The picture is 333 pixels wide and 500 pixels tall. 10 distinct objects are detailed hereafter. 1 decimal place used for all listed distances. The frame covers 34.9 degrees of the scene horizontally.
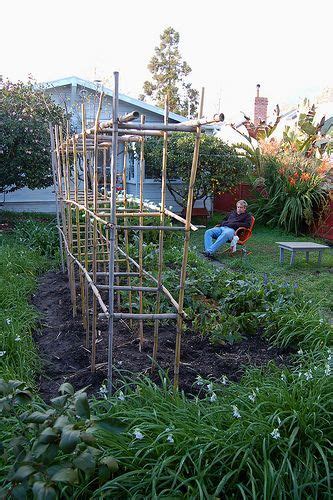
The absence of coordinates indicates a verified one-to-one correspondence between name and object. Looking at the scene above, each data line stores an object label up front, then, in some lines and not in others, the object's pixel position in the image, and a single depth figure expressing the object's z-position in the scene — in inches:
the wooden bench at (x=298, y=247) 363.6
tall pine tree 1476.4
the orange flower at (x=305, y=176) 502.6
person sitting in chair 389.4
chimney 917.2
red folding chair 399.9
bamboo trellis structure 132.0
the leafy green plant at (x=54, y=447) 79.9
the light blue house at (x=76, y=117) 605.6
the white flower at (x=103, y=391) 128.1
